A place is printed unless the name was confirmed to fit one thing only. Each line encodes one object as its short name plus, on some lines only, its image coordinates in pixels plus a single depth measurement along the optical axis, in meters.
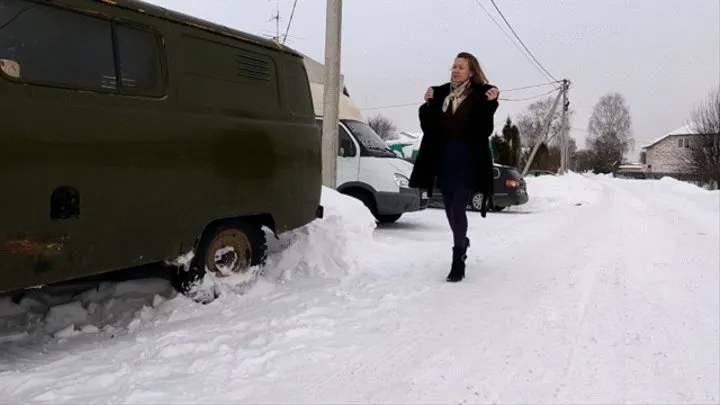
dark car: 14.54
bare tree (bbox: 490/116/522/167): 40.58
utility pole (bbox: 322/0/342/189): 7.75
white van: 8.95
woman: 4.53
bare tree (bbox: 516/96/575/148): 73.88
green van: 2.88
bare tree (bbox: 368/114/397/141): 66.56
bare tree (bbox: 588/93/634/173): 85.12
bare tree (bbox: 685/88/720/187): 35.84
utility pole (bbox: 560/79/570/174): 39.67
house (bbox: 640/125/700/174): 89.82
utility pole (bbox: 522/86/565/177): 34.60
